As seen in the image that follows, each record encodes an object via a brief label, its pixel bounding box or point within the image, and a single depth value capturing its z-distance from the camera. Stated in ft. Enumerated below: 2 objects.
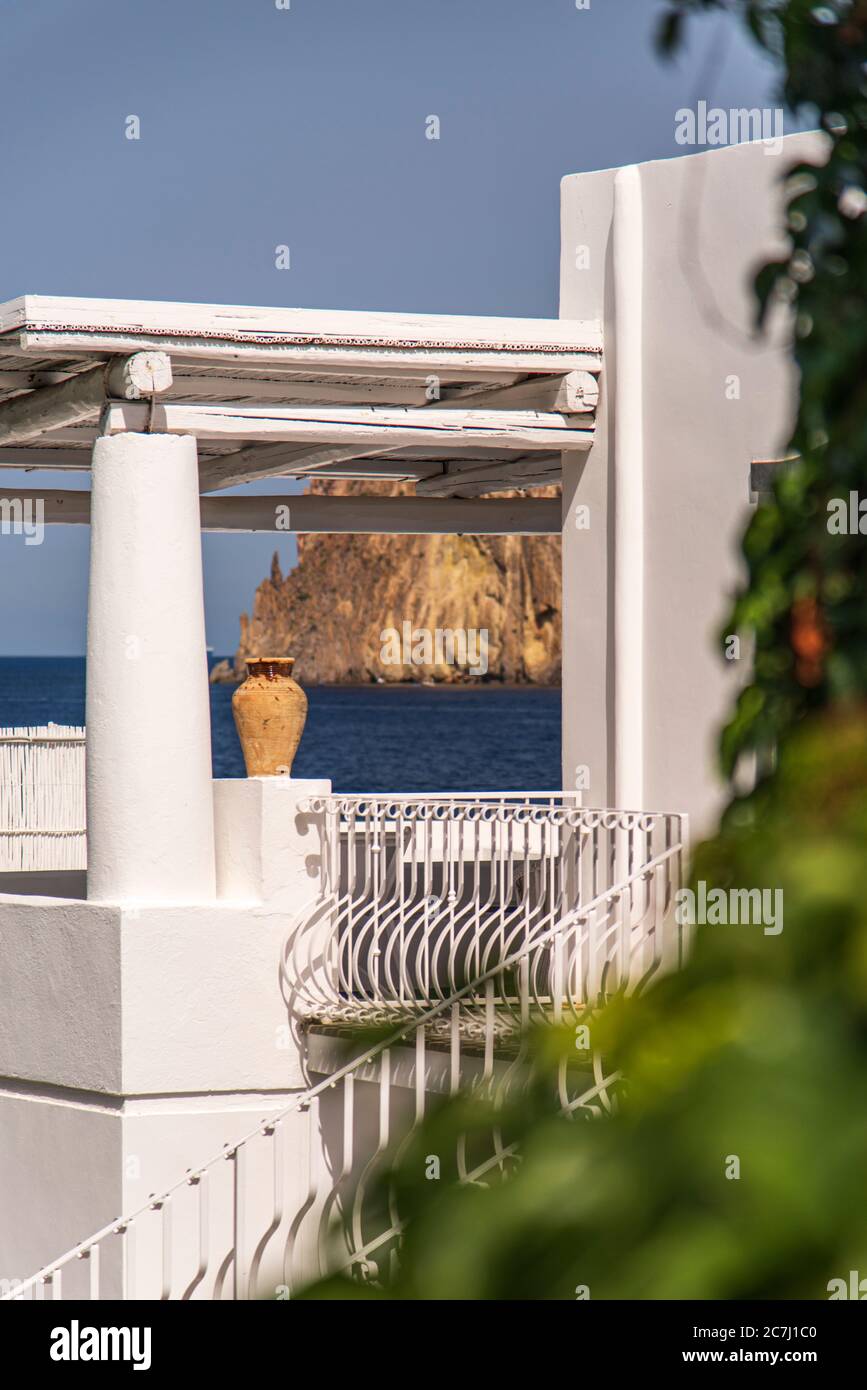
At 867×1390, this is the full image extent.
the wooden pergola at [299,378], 57.00
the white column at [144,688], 57.82
